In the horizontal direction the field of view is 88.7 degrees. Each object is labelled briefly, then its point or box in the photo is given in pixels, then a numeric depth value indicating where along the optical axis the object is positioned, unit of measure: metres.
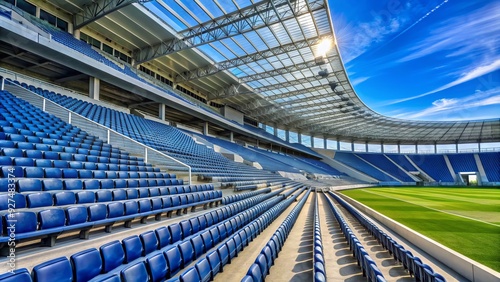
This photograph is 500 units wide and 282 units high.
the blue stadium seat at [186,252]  3.36
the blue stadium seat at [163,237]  3.67
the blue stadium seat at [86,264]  2.38
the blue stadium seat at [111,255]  2.72
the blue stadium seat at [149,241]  3.37
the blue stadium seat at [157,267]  2.67
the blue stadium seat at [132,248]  3.06
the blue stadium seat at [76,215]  3.62
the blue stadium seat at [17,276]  1.76
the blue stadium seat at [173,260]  3.00
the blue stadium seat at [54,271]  2.04
